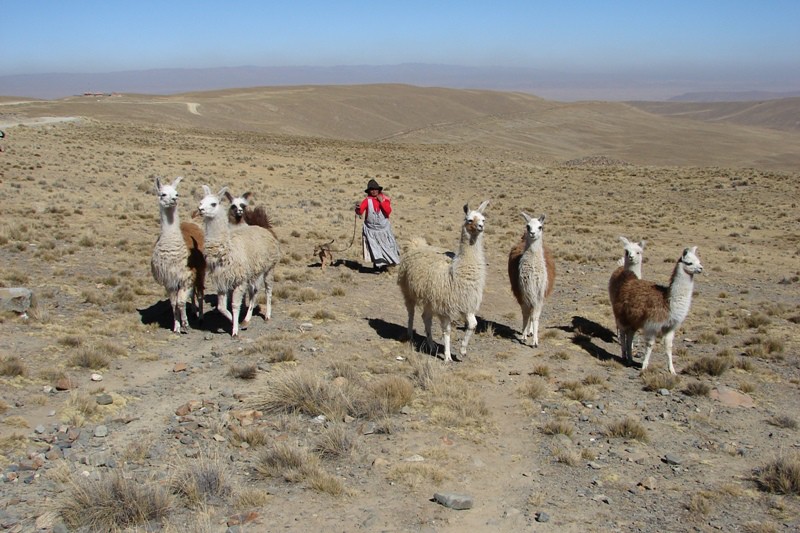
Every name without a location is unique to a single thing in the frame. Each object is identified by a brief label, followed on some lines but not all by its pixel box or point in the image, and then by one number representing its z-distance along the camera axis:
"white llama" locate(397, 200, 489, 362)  8.49
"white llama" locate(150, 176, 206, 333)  8.55
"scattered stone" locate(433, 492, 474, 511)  4.96
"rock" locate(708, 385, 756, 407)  7.47
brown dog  13.72
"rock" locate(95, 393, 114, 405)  6.39
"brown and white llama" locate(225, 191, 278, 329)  9.57
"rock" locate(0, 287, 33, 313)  8.62
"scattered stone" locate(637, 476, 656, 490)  5.41
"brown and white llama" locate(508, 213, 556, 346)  9.39
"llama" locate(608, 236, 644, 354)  9.44
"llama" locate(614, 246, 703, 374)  8.38
